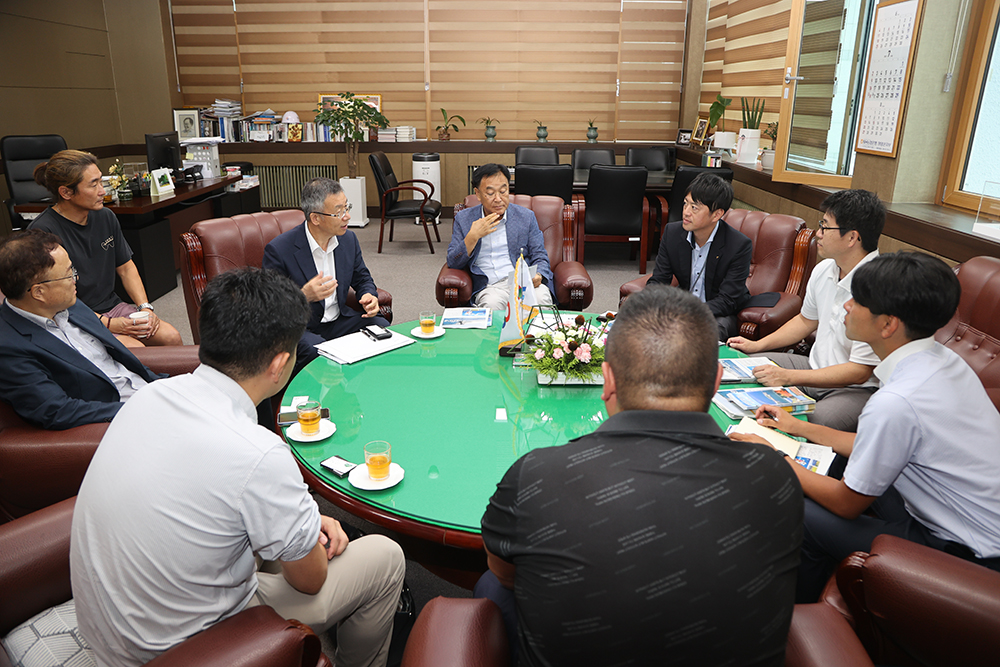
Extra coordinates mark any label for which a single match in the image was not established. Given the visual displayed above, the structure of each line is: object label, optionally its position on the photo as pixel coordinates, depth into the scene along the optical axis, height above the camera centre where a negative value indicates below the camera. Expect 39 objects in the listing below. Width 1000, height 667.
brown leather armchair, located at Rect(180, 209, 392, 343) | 3.14 -0.56
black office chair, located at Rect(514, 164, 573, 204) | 5.80 -0.35
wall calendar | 3.13 +0.37
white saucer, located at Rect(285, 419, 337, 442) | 1.85 -0.85
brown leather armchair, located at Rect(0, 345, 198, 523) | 1.75 -0.89
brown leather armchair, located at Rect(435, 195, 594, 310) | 3.50 -0.73
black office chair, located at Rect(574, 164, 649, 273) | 5.65 -0.57
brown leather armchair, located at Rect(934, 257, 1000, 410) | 2.10 -0.58
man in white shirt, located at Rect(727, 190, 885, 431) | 2.21 -0.72
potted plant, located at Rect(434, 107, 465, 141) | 8.01 +0.14
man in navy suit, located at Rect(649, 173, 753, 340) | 3.11 -0.54
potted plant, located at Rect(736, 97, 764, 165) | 5.56 +0.07
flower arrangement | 2.16 -0.71
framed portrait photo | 7.52 +0.11
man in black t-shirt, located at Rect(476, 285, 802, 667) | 0.89 -0.56
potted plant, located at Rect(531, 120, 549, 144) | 7.91 +0.09
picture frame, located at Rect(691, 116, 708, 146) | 6.96 +0.12
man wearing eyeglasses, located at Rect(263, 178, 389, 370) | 2.87 -0.57
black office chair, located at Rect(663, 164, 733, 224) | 5.32 -0.35
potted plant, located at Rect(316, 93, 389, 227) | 7.26 +0.14
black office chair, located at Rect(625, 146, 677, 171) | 7.40 -0.17
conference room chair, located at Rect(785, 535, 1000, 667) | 1.18 -0.88
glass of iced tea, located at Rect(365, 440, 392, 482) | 1.64 -0.81
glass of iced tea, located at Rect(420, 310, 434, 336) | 2.71 -0.77
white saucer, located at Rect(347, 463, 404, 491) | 1.61 -0.85
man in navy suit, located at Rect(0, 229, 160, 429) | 1.81 -0.65
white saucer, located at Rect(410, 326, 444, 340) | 2.71 -0.81
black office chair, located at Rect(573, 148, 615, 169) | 7.41 -0.17
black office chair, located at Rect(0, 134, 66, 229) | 5.24 -0.29
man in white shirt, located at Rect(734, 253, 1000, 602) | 1.49 -0.68
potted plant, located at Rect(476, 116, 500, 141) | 7.98 +0.15
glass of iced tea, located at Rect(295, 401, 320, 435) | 1.85 -0.80
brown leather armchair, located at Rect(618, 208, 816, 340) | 3.40 -0.57
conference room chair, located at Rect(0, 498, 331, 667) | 1.12 -0.89
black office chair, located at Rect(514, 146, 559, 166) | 7.18 -0.16
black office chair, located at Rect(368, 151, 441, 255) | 6.38 -0.66
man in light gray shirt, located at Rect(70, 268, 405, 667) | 1.12 -0.64
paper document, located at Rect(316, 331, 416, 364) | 2.47 -0.82
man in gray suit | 3.54 -0.58
